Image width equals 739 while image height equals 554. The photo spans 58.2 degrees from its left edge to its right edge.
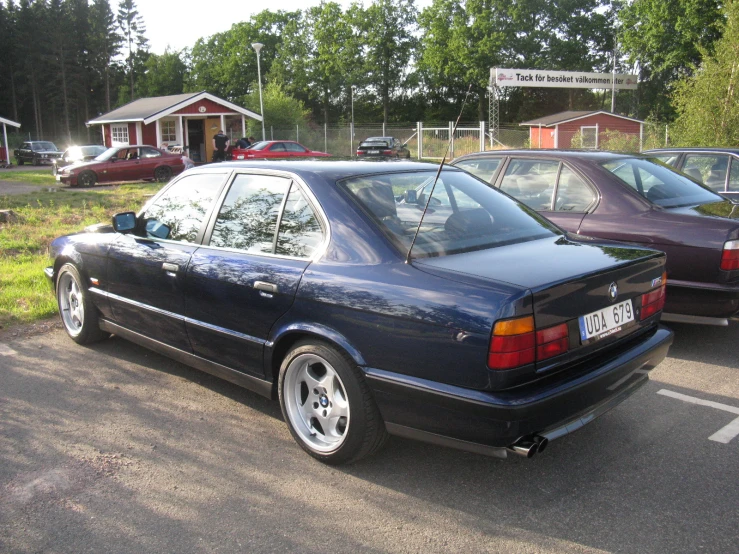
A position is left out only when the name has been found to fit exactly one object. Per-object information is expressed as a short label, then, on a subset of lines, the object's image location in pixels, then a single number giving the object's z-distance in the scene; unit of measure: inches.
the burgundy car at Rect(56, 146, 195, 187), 871.7
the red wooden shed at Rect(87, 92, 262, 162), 1350.9
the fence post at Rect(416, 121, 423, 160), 1489.9
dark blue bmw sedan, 113.6
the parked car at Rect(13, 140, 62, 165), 1556.3
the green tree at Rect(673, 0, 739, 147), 600.1
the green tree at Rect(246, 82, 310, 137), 1782.7
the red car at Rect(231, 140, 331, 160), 1048.2
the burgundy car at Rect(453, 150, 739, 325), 194.1
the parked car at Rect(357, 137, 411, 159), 1376.7
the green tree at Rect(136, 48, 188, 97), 3275.1
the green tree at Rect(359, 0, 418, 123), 2763.3
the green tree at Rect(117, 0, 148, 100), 3228.3
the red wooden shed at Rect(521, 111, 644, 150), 1469.0
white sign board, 1349.7
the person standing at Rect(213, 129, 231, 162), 1008.9
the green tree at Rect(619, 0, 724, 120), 1927.9
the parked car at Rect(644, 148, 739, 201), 314.5
